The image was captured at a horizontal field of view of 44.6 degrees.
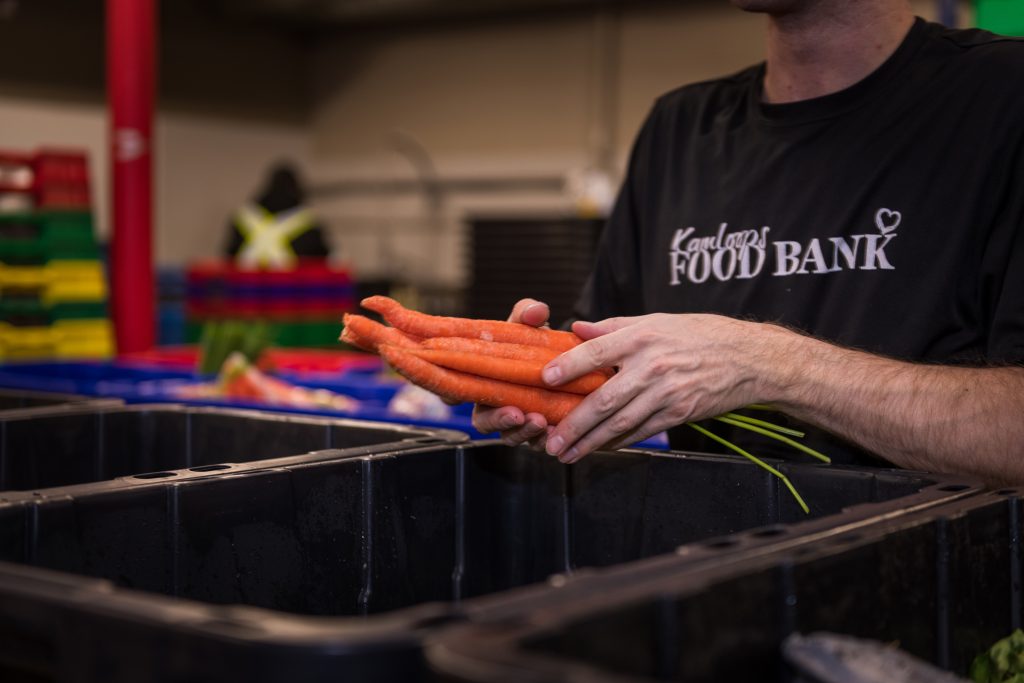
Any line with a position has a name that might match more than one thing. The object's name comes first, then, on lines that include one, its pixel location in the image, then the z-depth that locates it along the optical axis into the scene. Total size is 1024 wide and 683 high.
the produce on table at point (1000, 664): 1.10
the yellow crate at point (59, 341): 5.20
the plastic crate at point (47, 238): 5.20
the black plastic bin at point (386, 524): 1.10
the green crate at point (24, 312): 5.19
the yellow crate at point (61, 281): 5.20
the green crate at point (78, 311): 5.29
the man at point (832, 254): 1.33
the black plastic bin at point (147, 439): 1.72
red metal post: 5.53
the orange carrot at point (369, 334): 1.43
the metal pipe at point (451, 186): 9.77
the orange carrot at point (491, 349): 1.43
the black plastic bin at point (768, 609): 0.70
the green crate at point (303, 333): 6.52
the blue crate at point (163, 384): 2.35
